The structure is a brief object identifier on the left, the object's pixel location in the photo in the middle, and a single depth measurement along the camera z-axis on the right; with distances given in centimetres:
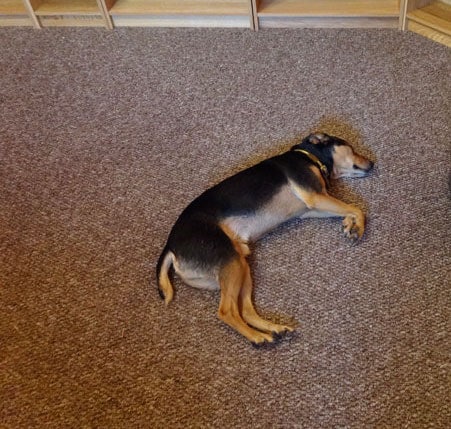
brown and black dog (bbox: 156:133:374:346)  136
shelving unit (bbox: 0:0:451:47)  212
